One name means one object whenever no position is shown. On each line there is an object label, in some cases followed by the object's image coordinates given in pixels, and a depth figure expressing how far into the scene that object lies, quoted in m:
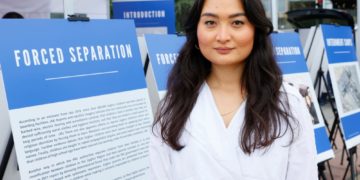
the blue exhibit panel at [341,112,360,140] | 4.47
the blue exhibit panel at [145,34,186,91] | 2.99
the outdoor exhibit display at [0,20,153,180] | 2.07
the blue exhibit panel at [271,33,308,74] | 4.12
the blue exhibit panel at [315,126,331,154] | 4.06
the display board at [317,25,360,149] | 4.48
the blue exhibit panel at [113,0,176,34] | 5.89
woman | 1.58
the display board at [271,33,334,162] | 4.08
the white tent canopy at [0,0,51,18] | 5.77
